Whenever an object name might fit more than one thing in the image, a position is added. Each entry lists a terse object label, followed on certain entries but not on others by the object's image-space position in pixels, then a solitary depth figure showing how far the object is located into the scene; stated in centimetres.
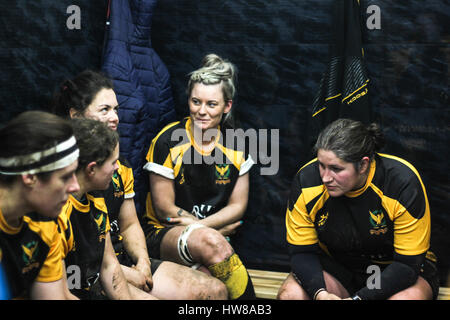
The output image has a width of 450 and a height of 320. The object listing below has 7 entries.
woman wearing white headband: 170
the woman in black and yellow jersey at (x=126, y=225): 251
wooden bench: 290
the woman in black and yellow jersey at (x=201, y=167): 297
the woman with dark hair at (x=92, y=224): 208
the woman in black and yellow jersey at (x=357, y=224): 242
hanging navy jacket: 302
